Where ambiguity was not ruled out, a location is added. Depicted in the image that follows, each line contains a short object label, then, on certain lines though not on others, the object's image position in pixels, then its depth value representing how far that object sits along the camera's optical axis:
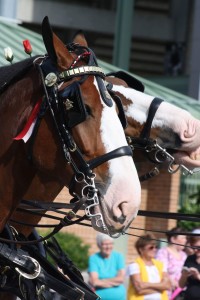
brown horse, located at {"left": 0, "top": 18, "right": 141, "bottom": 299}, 8.47
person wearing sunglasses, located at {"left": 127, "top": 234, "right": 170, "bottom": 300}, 17.09
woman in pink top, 18.65
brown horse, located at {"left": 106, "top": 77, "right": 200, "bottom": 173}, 11.04
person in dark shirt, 16.70
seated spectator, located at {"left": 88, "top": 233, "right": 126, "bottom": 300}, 17.46
